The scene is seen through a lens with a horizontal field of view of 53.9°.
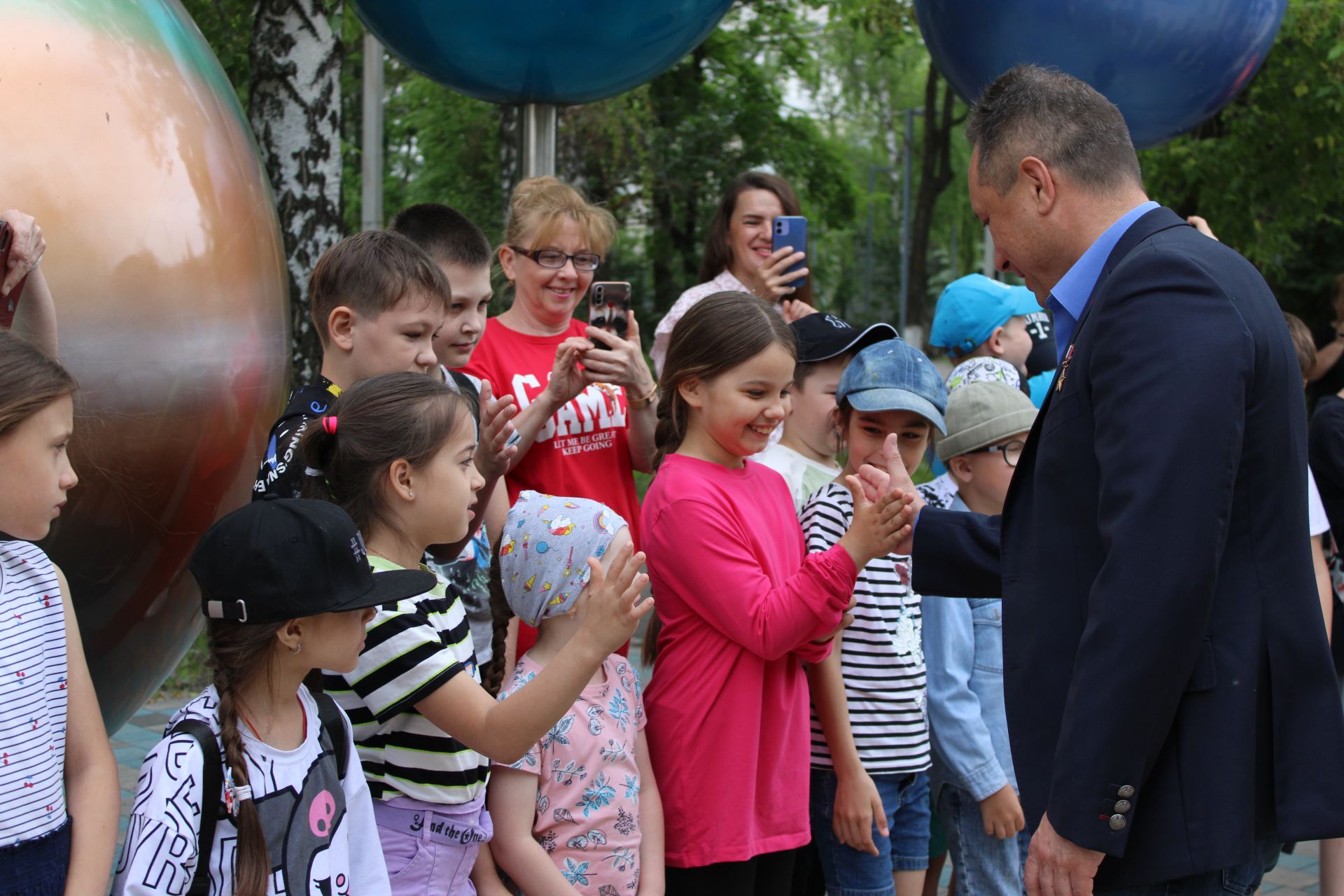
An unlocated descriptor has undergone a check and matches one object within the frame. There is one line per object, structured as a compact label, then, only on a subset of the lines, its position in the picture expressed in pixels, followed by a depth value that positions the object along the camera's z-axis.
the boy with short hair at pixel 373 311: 2.90
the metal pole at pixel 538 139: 4.11
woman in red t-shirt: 3.43
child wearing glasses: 3.54
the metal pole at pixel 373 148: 13.29
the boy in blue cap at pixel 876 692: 3.39
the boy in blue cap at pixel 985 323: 4.69
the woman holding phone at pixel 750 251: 4.62
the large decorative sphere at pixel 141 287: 2.25
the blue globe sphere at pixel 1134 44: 3.86
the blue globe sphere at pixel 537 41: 3.57
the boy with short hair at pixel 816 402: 3.97
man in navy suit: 2.06
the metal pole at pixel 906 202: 24.30
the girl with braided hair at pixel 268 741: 1.98
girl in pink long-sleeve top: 3.04
